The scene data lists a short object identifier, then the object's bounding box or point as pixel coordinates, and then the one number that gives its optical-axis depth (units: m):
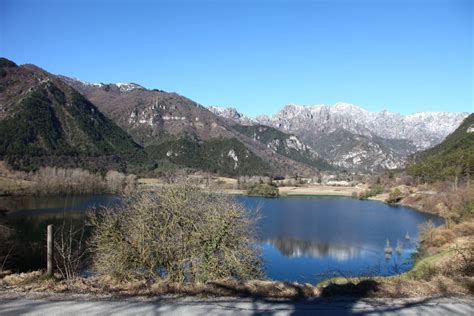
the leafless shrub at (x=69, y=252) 11.20
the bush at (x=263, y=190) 155.68
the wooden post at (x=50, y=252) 11.48
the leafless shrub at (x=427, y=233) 43.61
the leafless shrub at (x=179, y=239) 17.31
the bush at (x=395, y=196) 121.94
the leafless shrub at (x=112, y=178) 122.53
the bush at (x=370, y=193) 147.06
